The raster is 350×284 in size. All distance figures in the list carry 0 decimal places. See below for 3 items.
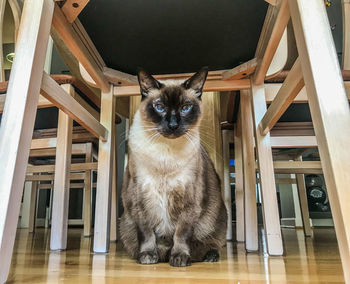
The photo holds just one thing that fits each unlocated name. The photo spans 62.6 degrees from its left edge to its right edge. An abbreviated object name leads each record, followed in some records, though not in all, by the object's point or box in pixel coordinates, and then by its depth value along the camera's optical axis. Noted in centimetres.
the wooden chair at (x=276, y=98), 52
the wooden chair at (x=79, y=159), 158
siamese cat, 105
